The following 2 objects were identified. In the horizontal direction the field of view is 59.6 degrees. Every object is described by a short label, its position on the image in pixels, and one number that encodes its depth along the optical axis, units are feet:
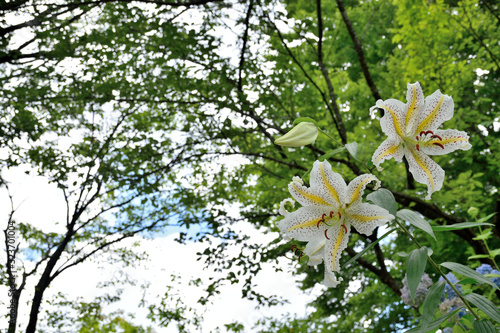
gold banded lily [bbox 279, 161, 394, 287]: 2.60
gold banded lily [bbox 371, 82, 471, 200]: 2.73
